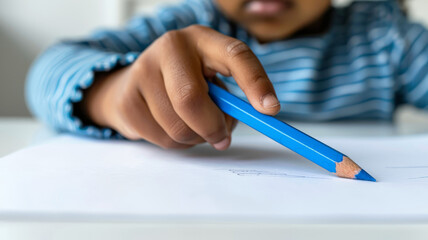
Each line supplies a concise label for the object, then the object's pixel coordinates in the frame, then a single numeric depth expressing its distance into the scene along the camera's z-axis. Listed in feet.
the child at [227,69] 0.68
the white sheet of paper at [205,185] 0.40
